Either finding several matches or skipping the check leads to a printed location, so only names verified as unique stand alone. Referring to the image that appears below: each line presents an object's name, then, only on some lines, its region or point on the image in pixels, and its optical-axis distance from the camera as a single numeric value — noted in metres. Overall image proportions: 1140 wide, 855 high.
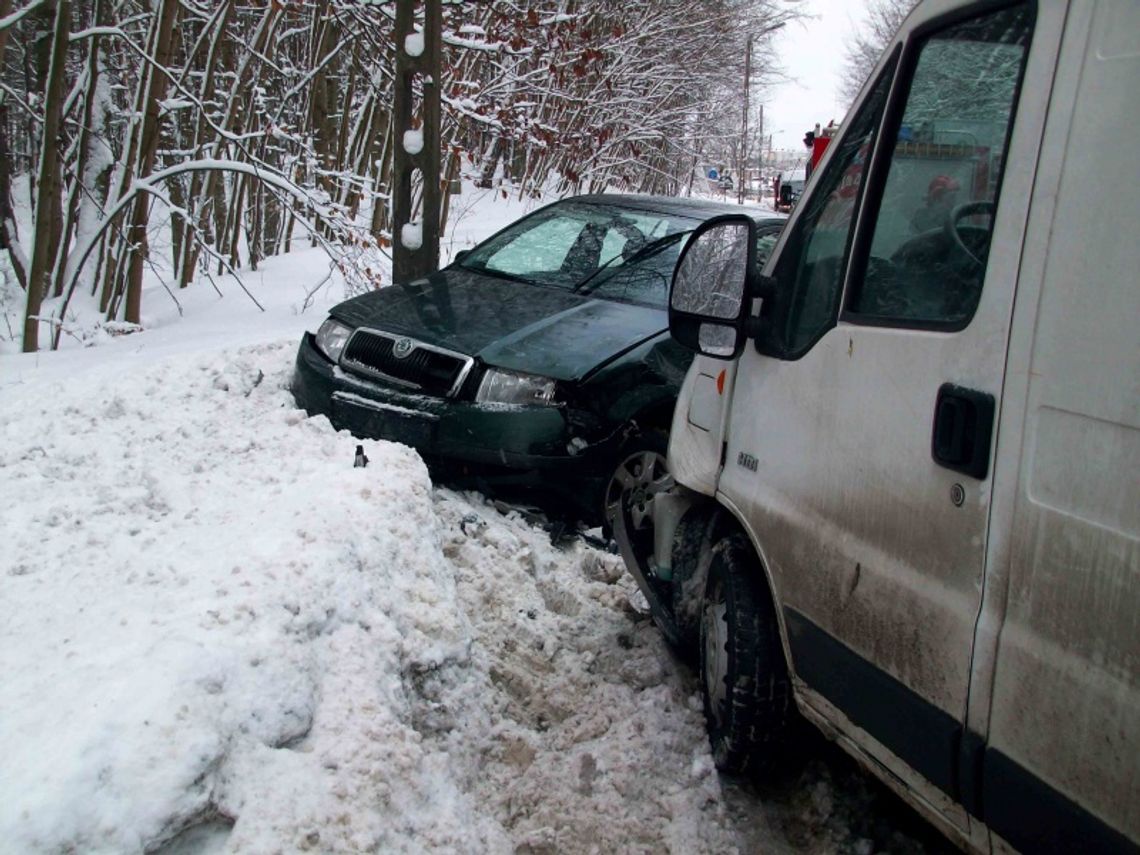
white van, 1.76
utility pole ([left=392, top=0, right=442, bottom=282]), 7.98
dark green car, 4.89
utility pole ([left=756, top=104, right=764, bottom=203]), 37.88
